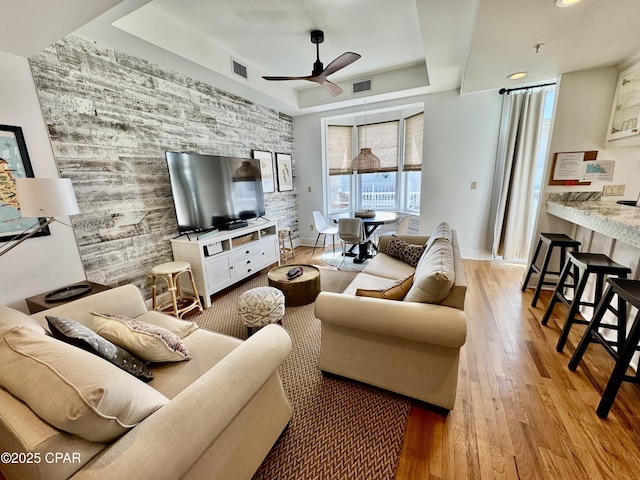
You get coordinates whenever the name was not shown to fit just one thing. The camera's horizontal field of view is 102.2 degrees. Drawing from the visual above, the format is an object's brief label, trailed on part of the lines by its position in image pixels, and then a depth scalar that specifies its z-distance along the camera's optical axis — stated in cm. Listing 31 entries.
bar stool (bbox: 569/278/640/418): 137
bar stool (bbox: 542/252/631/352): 188
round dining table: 376
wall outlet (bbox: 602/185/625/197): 254
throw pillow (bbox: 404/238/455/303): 139
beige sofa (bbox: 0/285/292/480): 67
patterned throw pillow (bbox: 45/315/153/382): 100
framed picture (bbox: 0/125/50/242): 177
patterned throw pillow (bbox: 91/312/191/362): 120
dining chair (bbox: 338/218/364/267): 367
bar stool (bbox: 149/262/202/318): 250
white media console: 283
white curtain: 346
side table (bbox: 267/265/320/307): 263
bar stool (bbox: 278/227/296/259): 439
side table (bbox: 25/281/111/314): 177
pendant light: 393
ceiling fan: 235
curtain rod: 328
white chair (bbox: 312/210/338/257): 443
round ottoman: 216
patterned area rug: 124
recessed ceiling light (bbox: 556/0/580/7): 147
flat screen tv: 284
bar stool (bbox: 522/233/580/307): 253
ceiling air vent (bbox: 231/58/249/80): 315
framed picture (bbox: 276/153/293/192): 474
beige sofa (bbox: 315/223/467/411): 136
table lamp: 152
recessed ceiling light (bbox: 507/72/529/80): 271
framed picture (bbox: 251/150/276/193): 418
